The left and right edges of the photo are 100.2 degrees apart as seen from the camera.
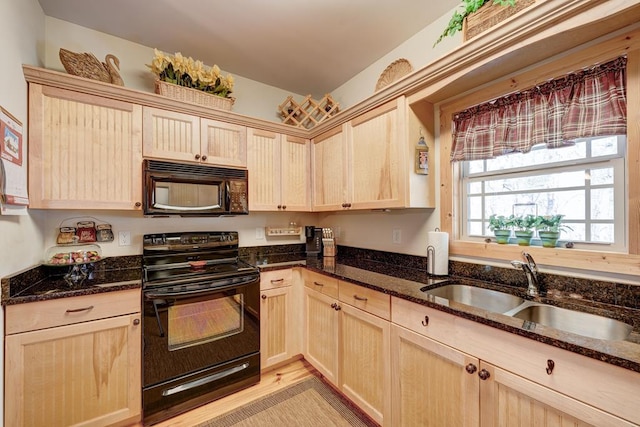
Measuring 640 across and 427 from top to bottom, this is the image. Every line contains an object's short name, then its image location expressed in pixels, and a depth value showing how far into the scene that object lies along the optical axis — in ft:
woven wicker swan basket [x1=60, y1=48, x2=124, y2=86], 5.53
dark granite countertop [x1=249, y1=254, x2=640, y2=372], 2.67
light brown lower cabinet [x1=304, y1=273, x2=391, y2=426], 5.07
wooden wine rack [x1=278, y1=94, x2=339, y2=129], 8.76
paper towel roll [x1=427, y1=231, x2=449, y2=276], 5.79
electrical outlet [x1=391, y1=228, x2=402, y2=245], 7.07
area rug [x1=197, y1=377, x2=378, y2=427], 5.55
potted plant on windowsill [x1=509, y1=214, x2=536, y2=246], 4.90
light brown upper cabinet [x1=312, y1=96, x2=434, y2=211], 5.79
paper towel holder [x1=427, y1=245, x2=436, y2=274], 5.84
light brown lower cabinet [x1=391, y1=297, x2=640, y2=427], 2.70
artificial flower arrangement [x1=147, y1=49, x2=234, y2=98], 6.41
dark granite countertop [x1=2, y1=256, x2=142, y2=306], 4.51
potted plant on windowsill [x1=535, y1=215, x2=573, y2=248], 4.60
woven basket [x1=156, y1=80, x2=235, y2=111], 6.44
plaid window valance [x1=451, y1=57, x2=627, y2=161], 3.92
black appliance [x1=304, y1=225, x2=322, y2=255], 8.86
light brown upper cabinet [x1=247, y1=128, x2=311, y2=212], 7.71
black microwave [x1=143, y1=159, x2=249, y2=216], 6.15
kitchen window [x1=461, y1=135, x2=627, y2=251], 4.12
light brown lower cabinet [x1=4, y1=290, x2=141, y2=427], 4.49
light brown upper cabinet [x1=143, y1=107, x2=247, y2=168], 6.31
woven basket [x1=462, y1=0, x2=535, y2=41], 4.04
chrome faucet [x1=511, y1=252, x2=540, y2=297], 4.43
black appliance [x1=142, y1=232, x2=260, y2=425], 5.46
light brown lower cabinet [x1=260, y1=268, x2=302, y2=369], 6.99
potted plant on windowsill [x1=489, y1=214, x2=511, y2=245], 5.23
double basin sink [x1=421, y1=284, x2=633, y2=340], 3.55
